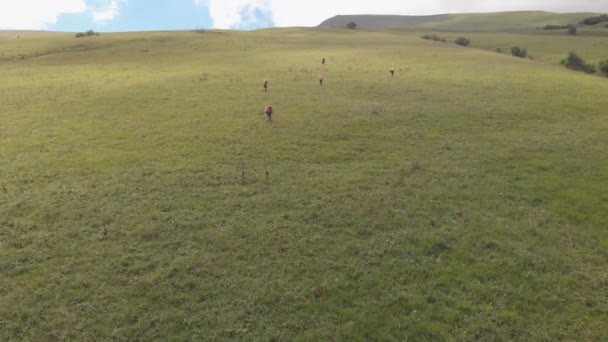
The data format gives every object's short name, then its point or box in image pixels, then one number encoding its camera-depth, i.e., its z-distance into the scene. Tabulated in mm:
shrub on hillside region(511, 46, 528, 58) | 67938
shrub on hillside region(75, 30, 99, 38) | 81538
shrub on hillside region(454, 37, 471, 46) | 83875
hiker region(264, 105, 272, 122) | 29156
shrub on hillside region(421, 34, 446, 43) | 90575
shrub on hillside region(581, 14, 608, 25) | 132125
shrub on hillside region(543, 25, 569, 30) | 124281
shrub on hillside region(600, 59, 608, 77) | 50469
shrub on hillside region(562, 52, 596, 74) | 53125
